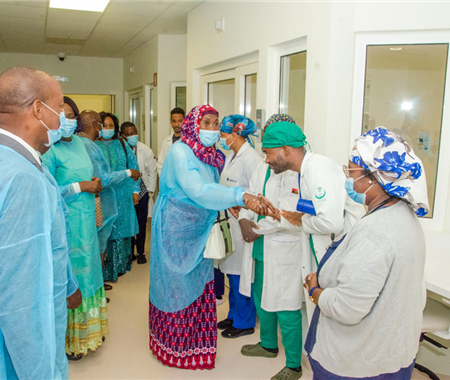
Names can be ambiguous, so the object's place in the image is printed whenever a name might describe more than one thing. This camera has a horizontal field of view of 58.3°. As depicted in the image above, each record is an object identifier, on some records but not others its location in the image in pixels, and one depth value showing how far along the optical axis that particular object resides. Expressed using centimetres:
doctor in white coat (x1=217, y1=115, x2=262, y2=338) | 304
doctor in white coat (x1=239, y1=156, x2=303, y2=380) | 239
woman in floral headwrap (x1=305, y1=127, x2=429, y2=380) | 128
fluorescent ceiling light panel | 453
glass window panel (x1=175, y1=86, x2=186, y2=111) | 627
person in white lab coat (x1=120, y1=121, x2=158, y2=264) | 456
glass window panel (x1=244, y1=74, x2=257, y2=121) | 390
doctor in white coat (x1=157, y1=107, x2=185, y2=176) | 492
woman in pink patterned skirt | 236
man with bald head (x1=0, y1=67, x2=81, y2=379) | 110
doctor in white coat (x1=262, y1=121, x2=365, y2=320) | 201
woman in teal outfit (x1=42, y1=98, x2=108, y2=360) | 248
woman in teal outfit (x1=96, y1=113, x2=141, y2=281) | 395
